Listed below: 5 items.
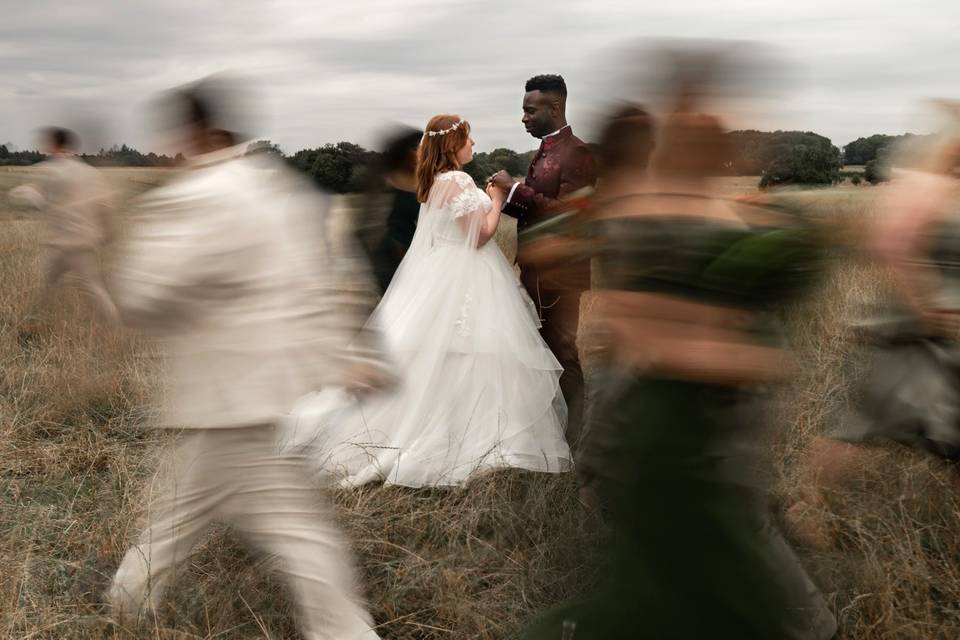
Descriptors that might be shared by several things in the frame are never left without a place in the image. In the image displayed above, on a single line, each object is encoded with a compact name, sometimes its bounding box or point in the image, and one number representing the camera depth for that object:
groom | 4.89
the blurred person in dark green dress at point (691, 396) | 1.75
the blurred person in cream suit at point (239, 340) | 2.43
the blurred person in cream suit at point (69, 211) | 6.62
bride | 4.62
